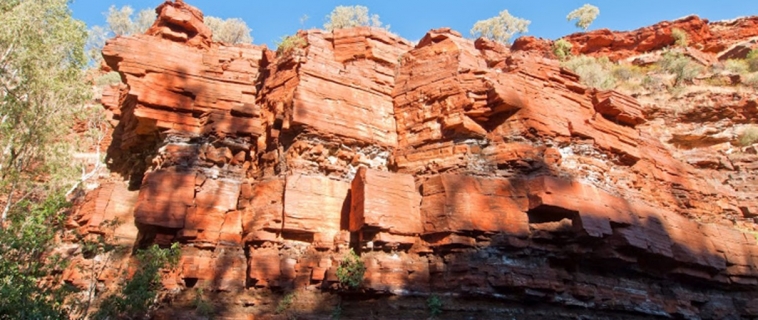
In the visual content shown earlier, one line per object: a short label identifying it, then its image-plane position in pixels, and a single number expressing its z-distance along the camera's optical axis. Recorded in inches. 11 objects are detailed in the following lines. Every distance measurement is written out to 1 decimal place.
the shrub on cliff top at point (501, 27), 1513.3
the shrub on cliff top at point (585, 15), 1605.6
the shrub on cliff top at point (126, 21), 1412.4
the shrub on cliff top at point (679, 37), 1236.5
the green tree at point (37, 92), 510.9
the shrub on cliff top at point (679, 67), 992.2
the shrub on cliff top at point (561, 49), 1200.8
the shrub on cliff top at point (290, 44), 614.5
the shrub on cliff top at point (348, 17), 1156.1
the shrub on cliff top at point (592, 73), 987.3
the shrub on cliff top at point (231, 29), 1316.8
